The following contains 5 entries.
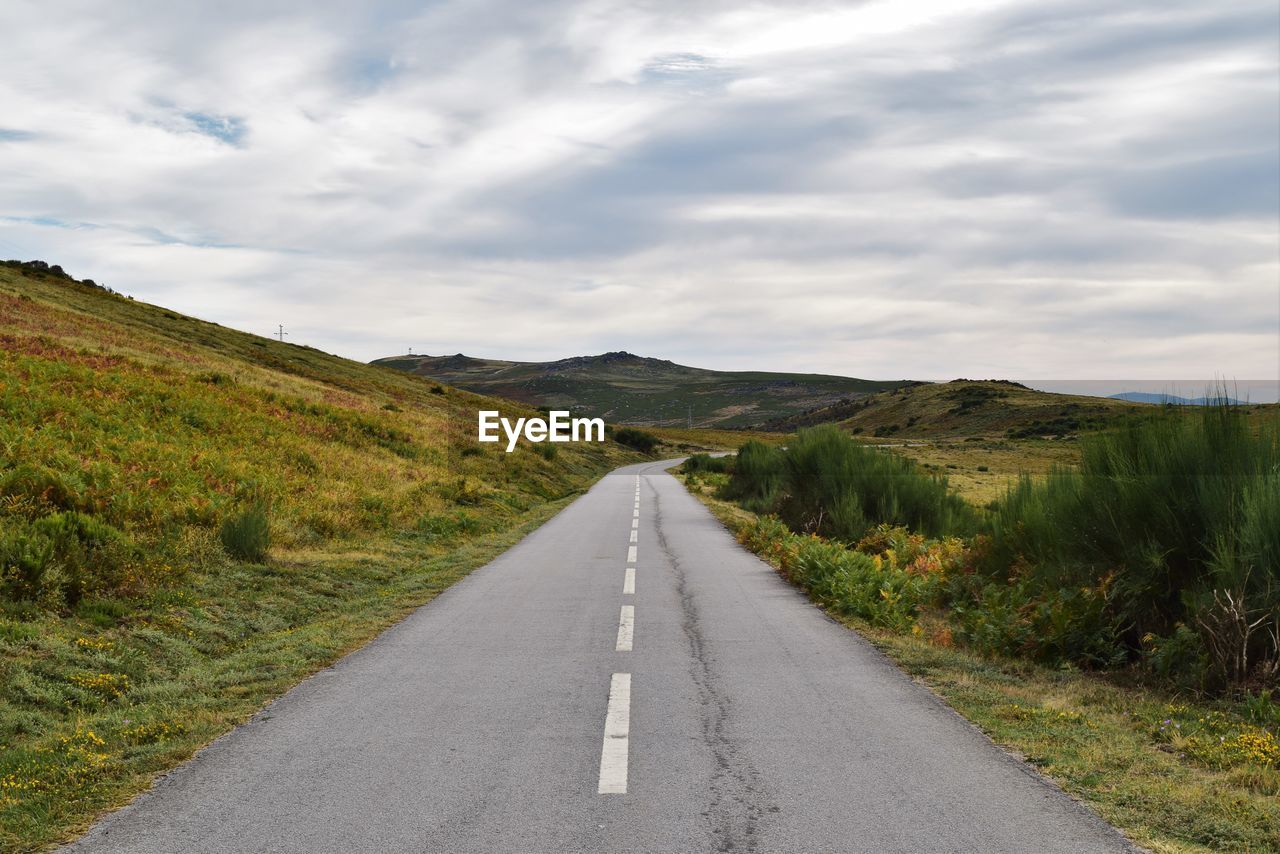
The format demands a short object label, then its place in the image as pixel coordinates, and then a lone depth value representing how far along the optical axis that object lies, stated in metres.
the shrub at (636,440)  92.69
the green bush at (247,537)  12.91
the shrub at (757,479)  29.58
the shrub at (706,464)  51.86
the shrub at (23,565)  8.77
